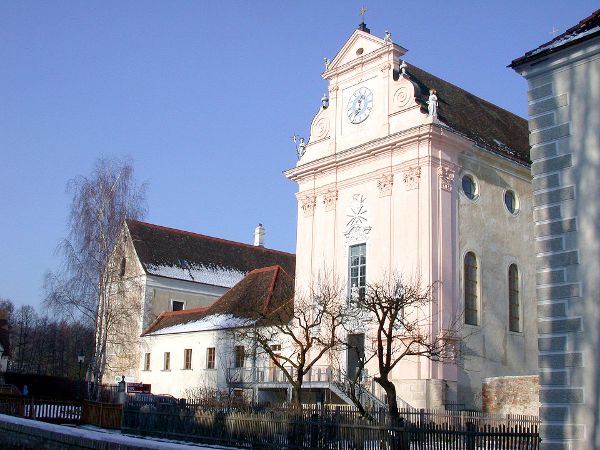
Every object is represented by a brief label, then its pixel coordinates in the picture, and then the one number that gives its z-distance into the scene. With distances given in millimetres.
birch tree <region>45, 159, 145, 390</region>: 40031
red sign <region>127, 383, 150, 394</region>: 39250
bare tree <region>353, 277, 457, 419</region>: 29578
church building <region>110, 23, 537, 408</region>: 31656
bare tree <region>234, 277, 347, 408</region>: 32169
